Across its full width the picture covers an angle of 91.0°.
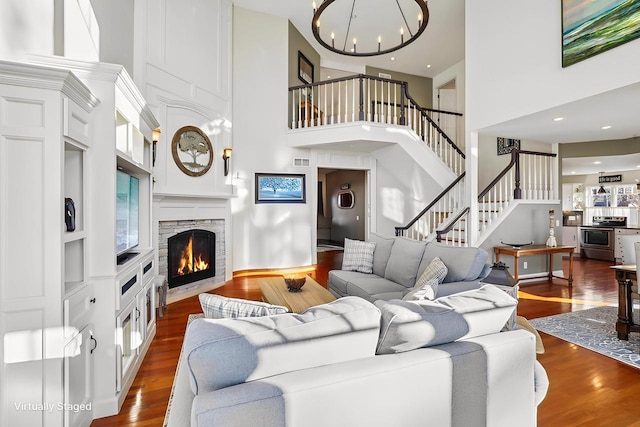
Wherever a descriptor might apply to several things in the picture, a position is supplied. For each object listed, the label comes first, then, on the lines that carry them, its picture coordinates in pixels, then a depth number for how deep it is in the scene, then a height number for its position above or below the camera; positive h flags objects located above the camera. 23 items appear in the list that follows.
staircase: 5.70 +0.60
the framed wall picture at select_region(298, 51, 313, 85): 7.09 +3.34
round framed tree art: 4.73 +0.97
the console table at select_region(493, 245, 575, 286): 5.24 -0.67
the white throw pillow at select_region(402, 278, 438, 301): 2.03 -0.54
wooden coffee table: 2.98 -0.87
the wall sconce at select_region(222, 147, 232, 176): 5.35 +0.95
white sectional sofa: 1.00 -0.57
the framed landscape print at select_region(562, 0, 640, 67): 3.27 +2.07
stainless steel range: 8.00 -0.70
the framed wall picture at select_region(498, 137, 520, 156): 6.71 +1.47
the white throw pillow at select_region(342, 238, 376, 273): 4.25 -0.61
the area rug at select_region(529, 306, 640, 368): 2.93 -1.29
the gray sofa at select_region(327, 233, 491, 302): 3.06 -0.64
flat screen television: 2.58 +0.01
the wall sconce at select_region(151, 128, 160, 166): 3.86 +0.96
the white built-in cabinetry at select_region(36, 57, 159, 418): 2.10 -0.20
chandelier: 6.06 +4.04
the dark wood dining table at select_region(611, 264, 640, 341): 3.09 -0.89
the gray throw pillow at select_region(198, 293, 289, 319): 1.39 -0.43
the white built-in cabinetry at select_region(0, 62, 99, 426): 1.61 -0.19
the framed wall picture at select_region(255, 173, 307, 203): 6.36 +0.50
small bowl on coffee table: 3.45 -0.79
